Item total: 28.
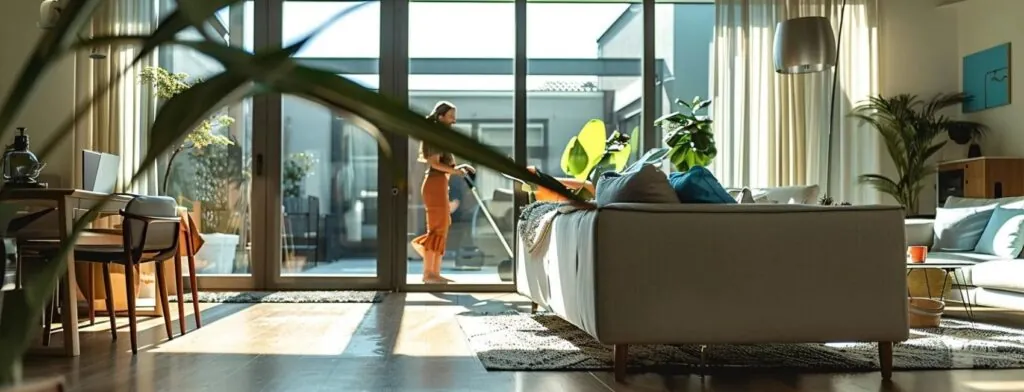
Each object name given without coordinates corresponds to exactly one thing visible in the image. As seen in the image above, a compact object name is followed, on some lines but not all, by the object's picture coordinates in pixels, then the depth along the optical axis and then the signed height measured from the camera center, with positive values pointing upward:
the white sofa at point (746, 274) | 2.81 -0.22
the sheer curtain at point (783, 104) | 6.54 +0.74
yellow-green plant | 6.14 +0.36
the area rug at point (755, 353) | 3.13 -0.56
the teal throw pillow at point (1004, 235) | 5.02 -0.16
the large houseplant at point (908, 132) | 6.39 +0.53
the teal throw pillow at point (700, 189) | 3.05 +0.06
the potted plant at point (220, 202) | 6.49 +0.02
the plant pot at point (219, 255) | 6.51 -0.37
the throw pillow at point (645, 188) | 2.99 +0.06
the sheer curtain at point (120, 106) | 6.17 +0.68
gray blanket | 3.78 -0.07
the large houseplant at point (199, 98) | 0.33 +0.04
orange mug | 4.41 -0.23
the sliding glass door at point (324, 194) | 6.52 +0.08
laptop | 4.29 +0.16
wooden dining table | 3.37 -0.07
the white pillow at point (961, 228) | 5.54 -0.13
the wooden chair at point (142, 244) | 3.59 -0.17
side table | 4.27 -0.37
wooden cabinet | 6.06 +0.19
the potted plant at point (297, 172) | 6.53 +0.24
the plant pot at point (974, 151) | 6.39 +0.39
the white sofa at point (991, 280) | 4.51 -0.38
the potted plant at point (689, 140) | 6.20 +0.45
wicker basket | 4.22 -0.50
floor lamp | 4.82 +0.87
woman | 6.48 -0.08
